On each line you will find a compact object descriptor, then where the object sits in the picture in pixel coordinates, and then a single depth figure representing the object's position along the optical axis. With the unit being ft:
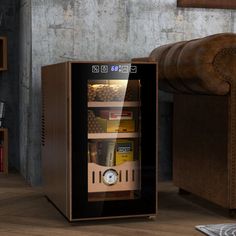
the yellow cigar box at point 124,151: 10.64
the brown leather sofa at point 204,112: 10.21
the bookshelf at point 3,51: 15.38
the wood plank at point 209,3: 14.58
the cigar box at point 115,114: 10.50
